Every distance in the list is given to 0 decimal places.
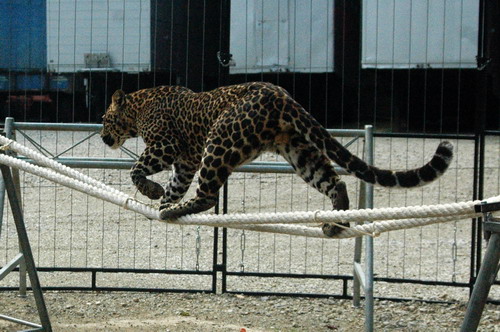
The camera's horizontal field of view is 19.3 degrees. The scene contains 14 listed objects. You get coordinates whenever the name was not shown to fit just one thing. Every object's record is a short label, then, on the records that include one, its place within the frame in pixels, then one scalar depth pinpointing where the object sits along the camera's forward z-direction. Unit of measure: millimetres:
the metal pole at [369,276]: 10756
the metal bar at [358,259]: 11773
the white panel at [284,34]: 13445
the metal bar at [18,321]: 10439
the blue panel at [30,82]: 13622
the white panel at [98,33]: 13600
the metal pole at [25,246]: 10159
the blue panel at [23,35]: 13592
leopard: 8236
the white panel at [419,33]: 13121
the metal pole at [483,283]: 6734
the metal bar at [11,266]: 11265
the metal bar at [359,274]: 11294
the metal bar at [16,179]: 12143
